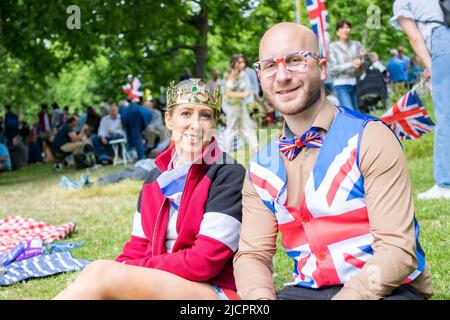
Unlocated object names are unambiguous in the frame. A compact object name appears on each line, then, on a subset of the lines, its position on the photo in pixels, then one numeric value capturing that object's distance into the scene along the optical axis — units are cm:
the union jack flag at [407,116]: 775
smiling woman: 296
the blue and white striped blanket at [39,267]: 507
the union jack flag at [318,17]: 819
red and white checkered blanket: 658
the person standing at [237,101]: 1444
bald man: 260
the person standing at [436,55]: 598
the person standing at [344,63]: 995
